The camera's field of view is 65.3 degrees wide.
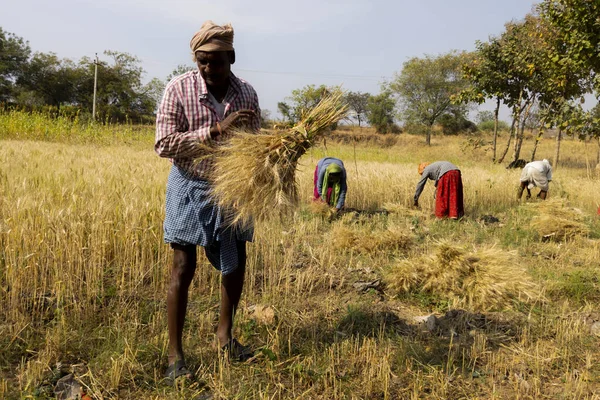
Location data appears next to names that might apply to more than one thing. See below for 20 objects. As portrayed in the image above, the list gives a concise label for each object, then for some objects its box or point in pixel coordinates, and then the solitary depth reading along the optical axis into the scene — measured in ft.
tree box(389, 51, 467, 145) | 118.83
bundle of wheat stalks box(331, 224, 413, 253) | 16.24
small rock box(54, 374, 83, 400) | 7.17
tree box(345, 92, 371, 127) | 141.49
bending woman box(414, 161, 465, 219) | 23.20
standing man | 7.19
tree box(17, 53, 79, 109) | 130.93
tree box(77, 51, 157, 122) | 134.92
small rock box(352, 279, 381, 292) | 12.43
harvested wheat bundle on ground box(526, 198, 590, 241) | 19.26
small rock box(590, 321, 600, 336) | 10.22
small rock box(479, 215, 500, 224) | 23.68
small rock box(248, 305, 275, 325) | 9.89
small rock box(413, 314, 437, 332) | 10.43
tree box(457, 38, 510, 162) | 52.75
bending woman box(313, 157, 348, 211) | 22.35
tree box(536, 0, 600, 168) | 31.35
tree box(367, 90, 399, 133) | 131.10
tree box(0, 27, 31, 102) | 124.36
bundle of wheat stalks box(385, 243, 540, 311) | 11.75
